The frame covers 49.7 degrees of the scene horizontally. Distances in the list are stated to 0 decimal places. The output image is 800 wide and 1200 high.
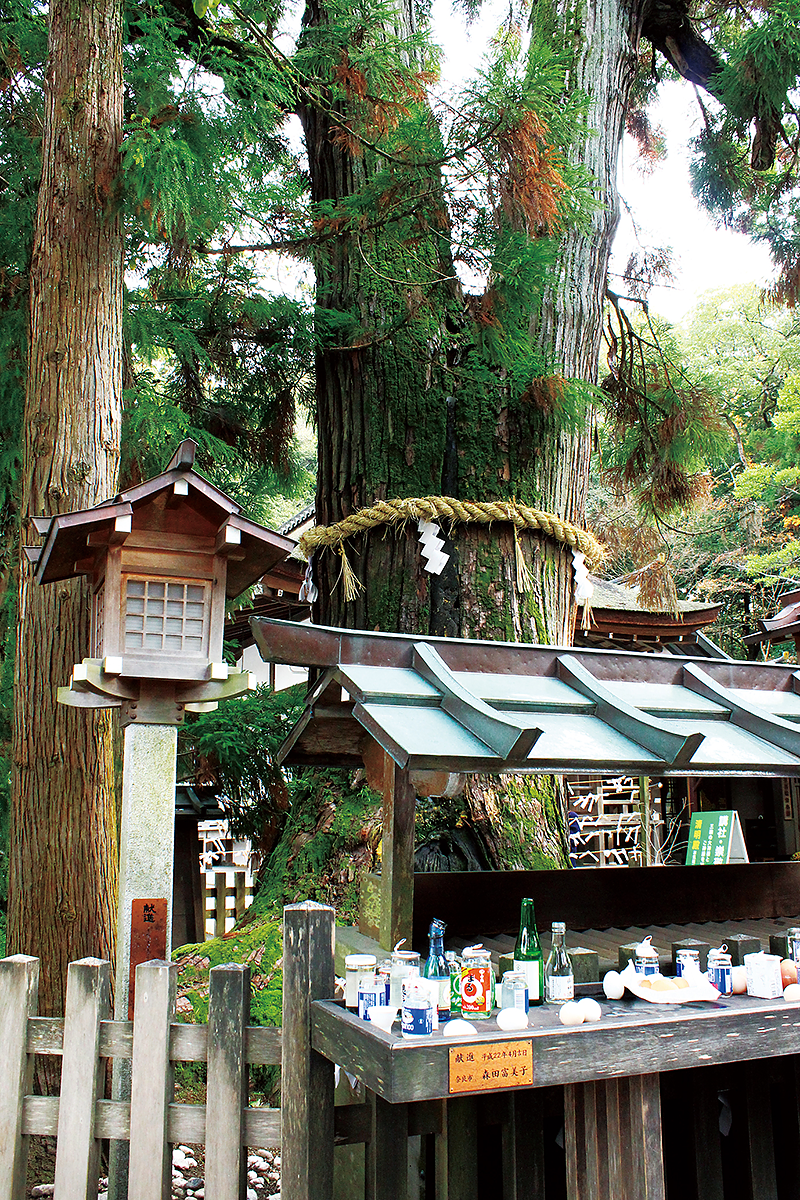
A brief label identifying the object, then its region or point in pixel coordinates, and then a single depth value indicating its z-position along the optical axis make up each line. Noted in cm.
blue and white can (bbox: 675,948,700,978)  240
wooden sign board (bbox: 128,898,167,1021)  325
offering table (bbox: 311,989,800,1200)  191
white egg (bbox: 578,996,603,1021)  210
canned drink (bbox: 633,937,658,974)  238
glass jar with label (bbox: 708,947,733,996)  241
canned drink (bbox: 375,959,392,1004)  214
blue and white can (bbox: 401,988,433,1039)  195
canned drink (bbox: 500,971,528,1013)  212
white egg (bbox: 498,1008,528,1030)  200
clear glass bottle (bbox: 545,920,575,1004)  226
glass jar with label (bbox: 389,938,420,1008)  215
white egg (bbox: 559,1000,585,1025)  208
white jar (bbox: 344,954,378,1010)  213
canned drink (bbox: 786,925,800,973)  257
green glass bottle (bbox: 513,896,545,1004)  229
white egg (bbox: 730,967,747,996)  243
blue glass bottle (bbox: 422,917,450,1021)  222
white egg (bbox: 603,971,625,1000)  233
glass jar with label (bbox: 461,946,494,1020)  213
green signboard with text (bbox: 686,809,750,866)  369
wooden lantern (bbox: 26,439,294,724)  330
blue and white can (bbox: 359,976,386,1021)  208
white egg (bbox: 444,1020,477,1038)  194
